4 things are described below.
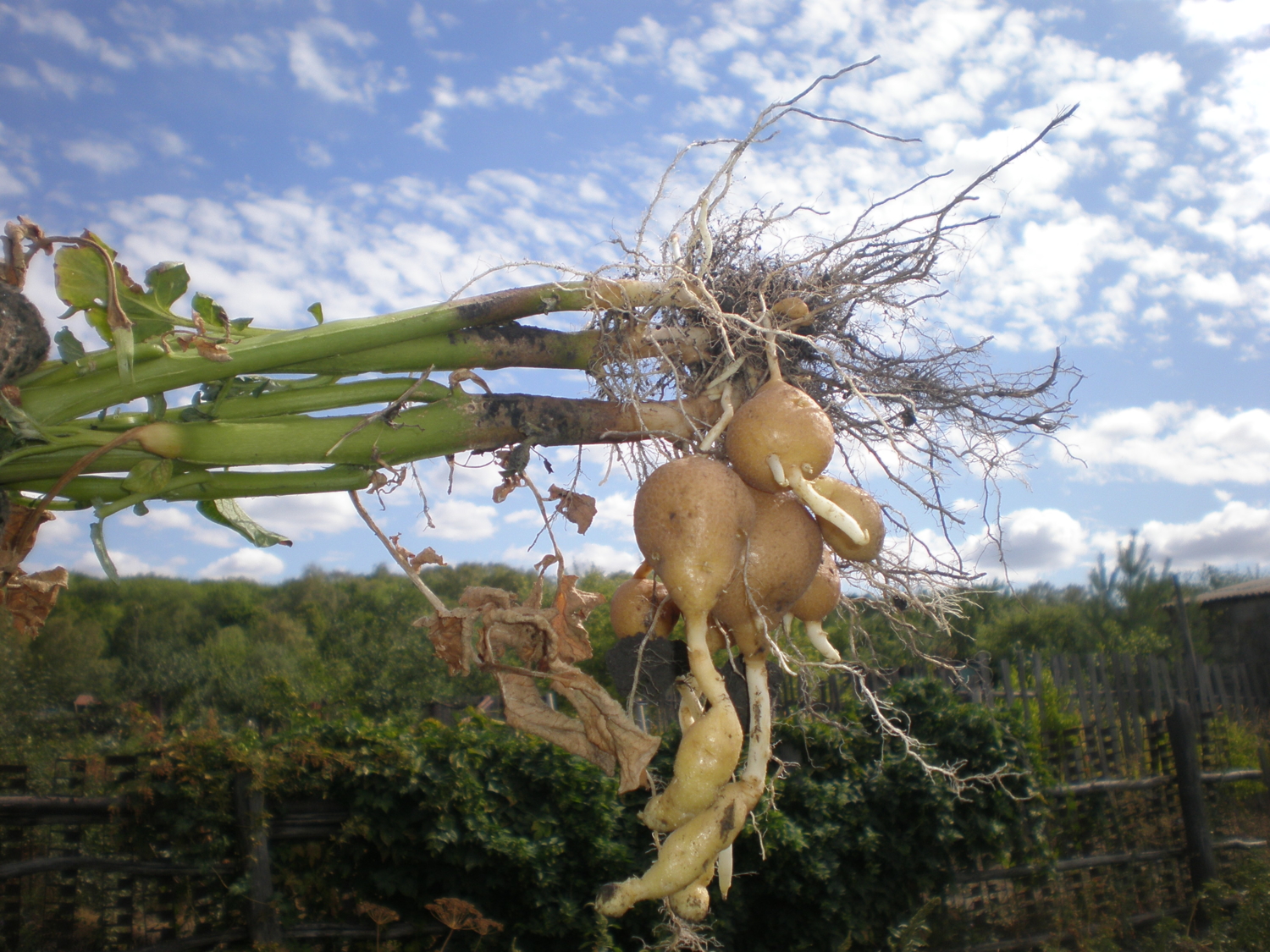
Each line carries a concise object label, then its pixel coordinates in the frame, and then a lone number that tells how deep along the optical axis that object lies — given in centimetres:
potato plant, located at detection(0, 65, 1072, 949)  46
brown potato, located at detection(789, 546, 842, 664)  53
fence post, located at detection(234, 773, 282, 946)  120
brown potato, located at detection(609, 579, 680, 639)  52
